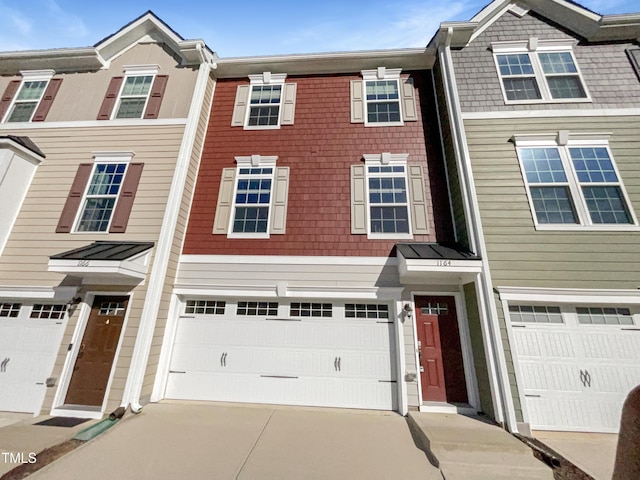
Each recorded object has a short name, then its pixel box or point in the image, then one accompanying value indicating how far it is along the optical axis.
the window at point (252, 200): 7.30
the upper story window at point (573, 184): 6.13
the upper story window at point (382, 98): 8.08
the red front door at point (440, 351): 5.91
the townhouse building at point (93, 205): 5.91
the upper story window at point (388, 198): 6.95
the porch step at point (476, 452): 3.90
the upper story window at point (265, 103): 8.40
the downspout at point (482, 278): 5.14
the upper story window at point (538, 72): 7.20
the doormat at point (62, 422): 5.21
